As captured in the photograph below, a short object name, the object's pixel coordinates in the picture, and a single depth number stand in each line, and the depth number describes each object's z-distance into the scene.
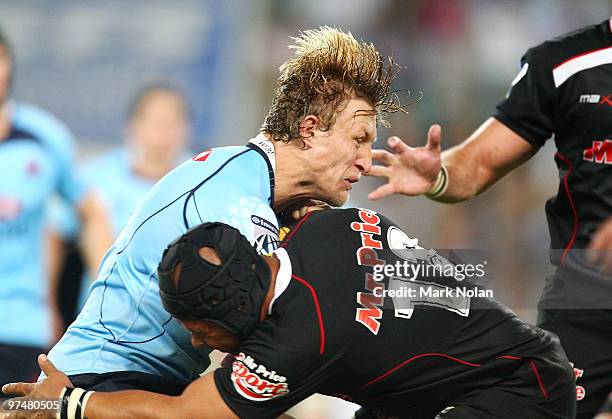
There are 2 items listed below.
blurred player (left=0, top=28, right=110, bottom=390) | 14.77
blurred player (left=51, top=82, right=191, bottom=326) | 17.16
